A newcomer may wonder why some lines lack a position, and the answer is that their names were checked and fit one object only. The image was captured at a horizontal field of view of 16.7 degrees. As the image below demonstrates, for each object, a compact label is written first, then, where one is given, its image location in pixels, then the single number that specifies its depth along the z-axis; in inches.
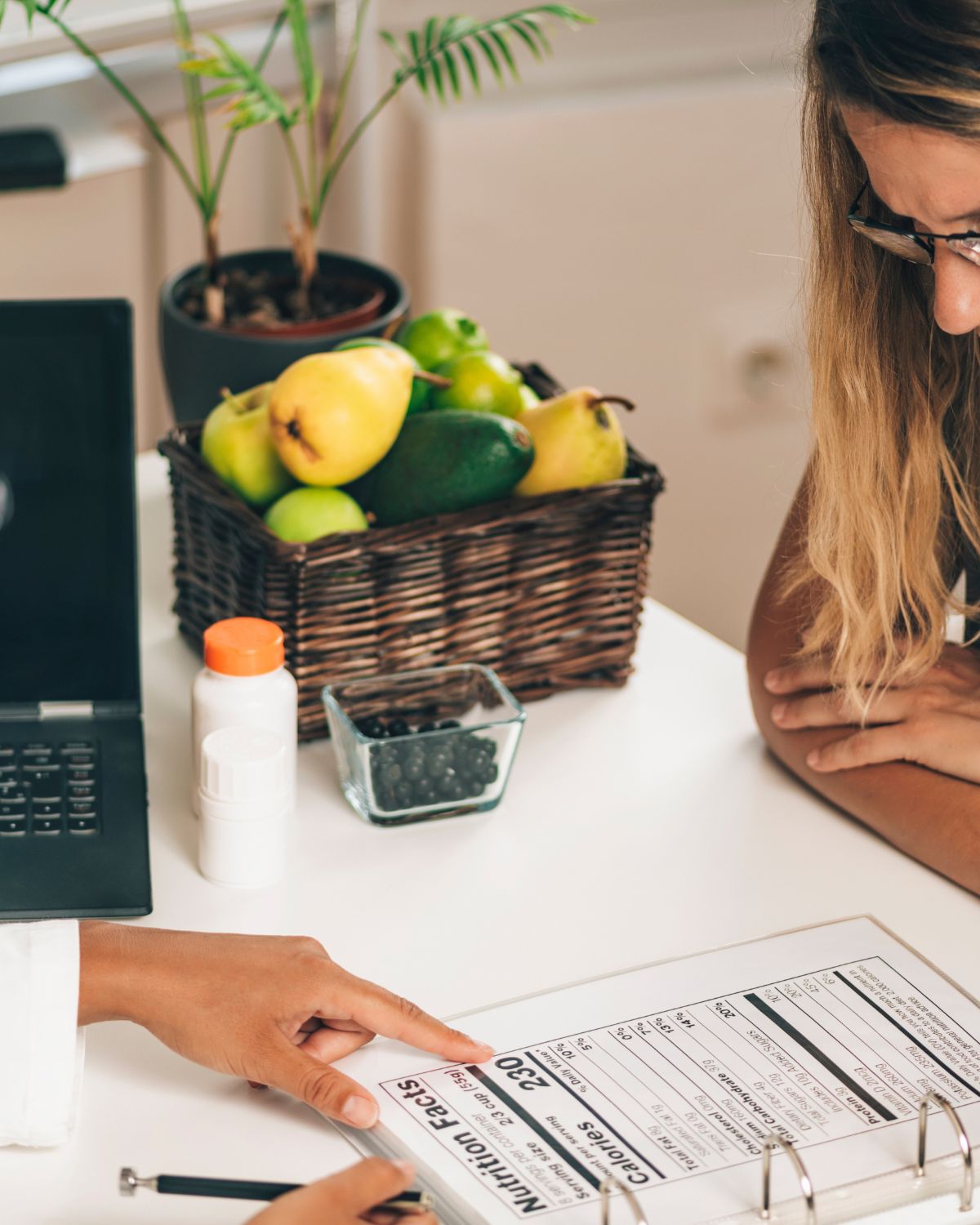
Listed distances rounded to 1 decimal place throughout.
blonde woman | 70.2
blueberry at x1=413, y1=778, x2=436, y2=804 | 70.7
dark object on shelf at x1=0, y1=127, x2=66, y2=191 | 96.2
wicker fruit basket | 71.9
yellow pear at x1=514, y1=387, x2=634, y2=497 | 74.3
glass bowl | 70.4
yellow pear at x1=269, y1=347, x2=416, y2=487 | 72.5
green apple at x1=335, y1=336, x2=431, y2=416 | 75.4
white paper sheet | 61.7
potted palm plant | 84.7
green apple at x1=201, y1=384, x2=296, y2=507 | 73.8
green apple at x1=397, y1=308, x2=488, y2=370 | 76.7
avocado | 72.9
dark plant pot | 84.9
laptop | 70.2
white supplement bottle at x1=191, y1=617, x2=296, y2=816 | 68.3
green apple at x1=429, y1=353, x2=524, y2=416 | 75.3
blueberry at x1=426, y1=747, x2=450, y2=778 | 70.6
